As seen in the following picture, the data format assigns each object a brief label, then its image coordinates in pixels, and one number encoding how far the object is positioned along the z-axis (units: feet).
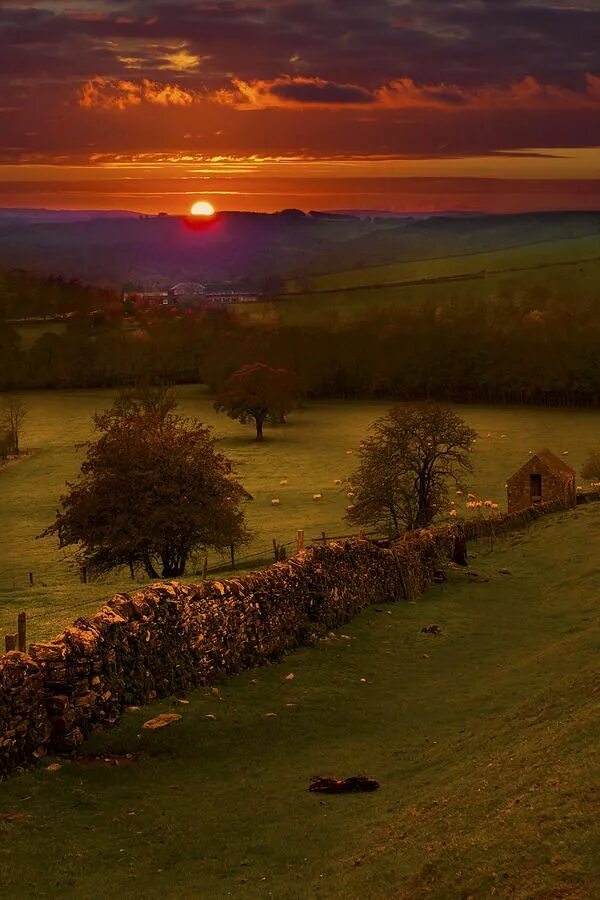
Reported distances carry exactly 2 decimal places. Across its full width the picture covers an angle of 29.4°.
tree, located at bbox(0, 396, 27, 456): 338.13
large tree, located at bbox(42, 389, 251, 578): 147.33
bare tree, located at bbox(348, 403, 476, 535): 186.50
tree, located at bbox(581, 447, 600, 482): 253.65
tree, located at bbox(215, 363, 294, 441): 364.38
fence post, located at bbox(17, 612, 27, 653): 72.64
